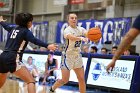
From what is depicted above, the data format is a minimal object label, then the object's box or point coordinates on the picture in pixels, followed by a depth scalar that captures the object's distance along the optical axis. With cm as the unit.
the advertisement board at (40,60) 1347
